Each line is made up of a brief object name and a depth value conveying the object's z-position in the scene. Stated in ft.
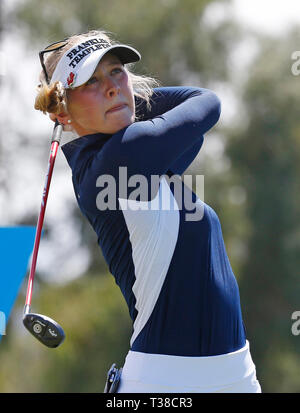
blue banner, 19.99
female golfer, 14.88
